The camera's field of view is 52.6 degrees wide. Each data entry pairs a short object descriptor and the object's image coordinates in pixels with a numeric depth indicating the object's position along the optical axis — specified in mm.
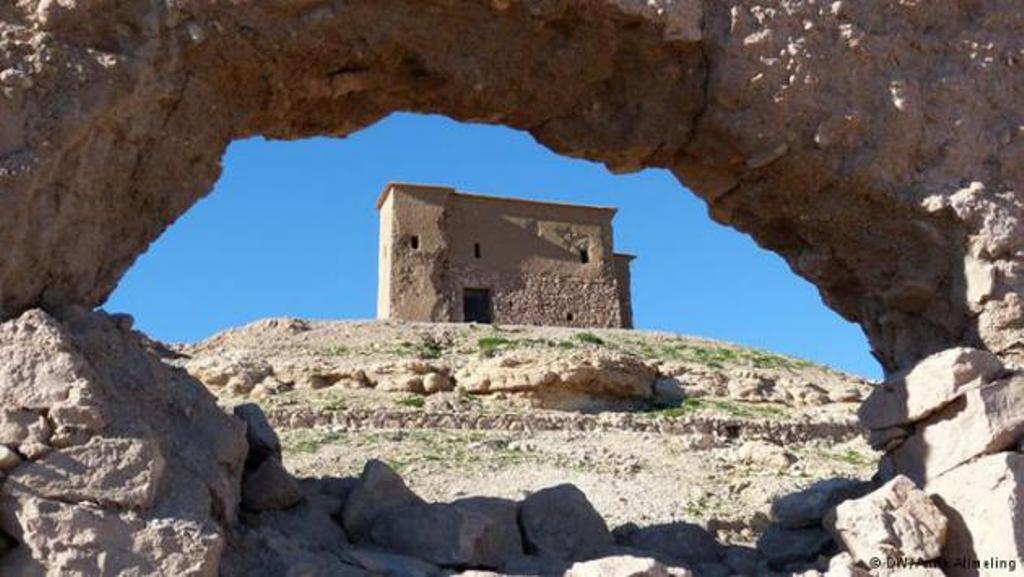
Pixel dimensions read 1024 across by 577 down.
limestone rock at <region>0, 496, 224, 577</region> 3453
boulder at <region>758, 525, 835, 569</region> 5199
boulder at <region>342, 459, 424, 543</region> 4957
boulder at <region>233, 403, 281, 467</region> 5078
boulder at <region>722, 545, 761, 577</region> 5156
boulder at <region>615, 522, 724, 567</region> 5363
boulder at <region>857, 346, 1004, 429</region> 4855
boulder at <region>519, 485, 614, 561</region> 4984
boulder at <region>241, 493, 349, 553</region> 4527
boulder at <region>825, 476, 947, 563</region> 4535
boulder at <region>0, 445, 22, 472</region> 3541
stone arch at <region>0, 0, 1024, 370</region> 4812
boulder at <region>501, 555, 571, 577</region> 4473
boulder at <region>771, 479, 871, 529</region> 5547
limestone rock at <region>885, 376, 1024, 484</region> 4734
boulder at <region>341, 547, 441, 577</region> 4242
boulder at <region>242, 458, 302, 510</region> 4750
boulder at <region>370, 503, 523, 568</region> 4543
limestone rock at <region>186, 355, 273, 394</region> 15969
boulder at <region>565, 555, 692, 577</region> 4105
